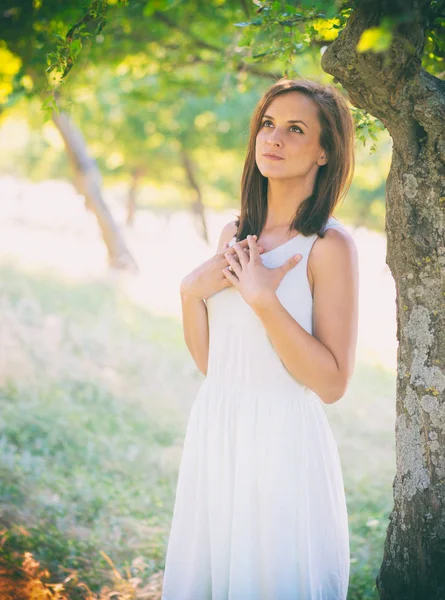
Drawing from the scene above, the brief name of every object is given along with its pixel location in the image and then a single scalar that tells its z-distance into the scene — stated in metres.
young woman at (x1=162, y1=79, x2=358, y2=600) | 2.38
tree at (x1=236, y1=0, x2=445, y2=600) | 2.18
